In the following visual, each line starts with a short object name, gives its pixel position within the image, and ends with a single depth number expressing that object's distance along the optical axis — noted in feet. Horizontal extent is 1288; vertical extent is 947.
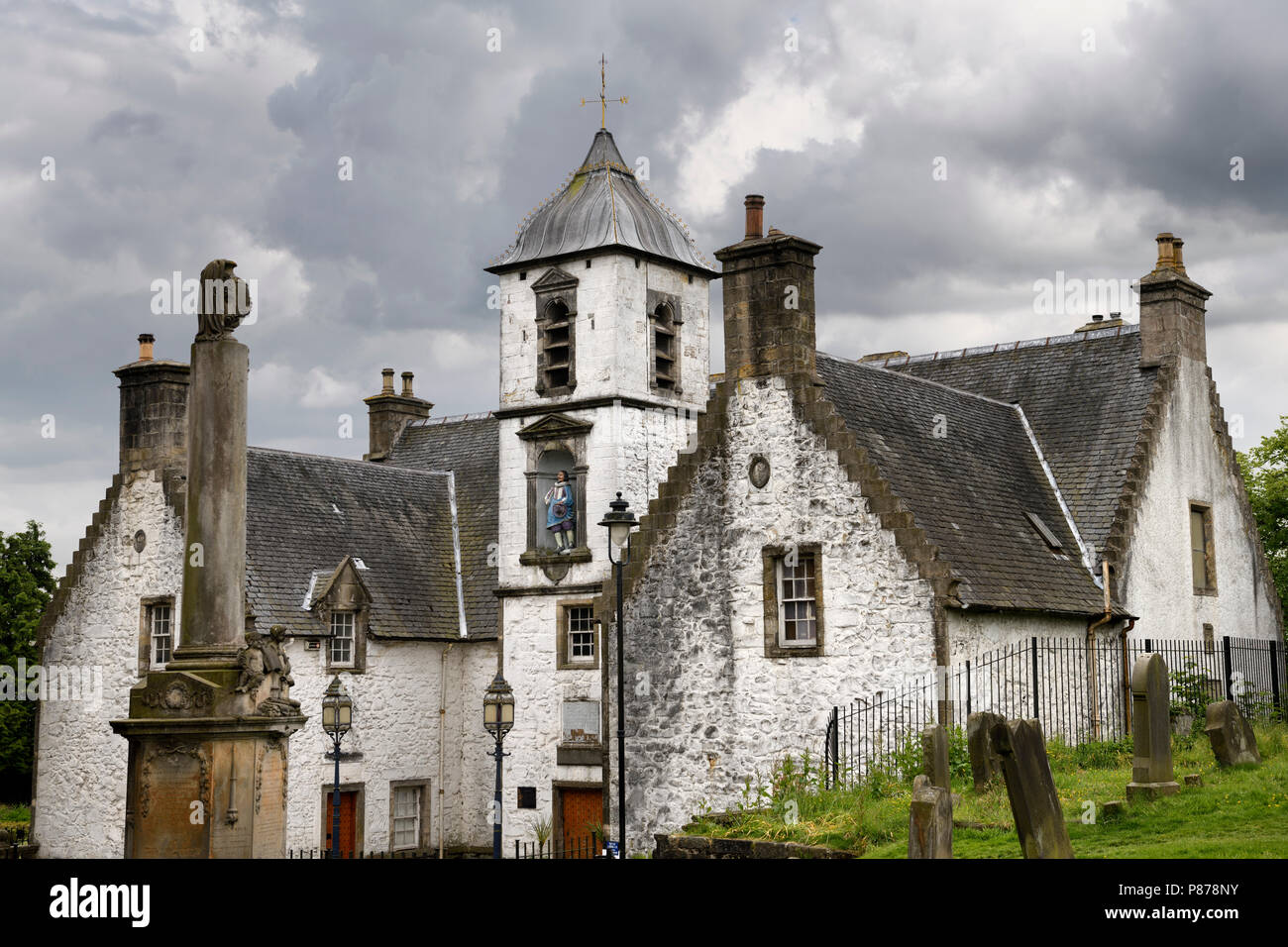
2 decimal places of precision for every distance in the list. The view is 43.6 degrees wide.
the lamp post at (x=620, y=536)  74.28
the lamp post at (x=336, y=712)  97.50
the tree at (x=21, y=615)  142.31
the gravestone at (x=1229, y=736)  64.23
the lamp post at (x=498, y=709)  86.33
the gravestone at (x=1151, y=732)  57.31
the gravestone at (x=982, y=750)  59.98
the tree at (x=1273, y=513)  133.49
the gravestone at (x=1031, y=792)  47.47
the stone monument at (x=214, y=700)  51.44
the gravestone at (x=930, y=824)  47.98
